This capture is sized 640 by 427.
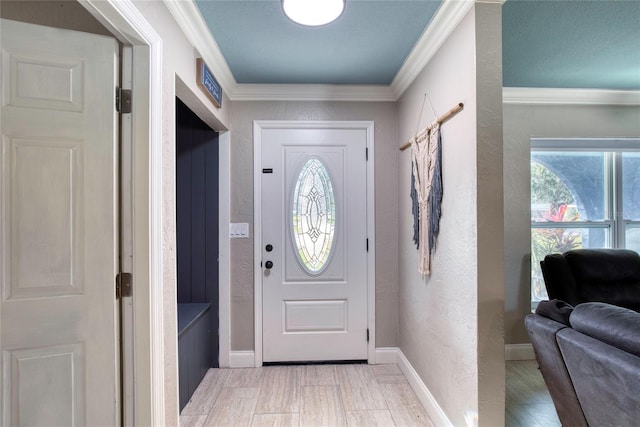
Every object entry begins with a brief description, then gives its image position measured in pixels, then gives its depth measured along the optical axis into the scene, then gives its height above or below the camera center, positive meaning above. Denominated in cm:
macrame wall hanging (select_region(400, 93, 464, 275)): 173 +18
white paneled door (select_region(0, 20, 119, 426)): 105 -4
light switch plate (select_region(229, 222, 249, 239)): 252 -13
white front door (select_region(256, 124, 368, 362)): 254 -25
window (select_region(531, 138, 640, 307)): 278 +16
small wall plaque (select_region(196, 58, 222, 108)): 179 +87
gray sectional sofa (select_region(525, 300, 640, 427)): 100 -57
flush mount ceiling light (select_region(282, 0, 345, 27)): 146 +106
